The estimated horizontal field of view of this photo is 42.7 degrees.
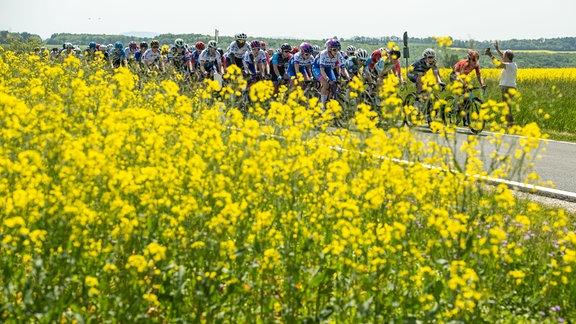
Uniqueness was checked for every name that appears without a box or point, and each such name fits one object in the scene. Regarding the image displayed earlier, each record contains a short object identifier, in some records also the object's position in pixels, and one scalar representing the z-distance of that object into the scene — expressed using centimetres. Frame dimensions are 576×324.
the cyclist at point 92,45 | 2999
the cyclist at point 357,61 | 1881
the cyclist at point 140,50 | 2790
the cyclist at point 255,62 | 1970
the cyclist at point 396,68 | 1655
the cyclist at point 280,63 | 2009
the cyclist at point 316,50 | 2346
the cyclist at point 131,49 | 3125
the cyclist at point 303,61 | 1753
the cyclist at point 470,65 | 1574
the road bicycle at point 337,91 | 1691
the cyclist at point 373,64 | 1750
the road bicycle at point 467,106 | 1617
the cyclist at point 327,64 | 1669
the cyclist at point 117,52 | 2211
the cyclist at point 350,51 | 2119
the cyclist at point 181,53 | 2452
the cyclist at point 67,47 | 2945
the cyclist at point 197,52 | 2471
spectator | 1766
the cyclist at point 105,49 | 2560
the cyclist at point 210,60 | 2080
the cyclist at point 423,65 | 1606
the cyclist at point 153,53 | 2164
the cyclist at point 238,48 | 2014
